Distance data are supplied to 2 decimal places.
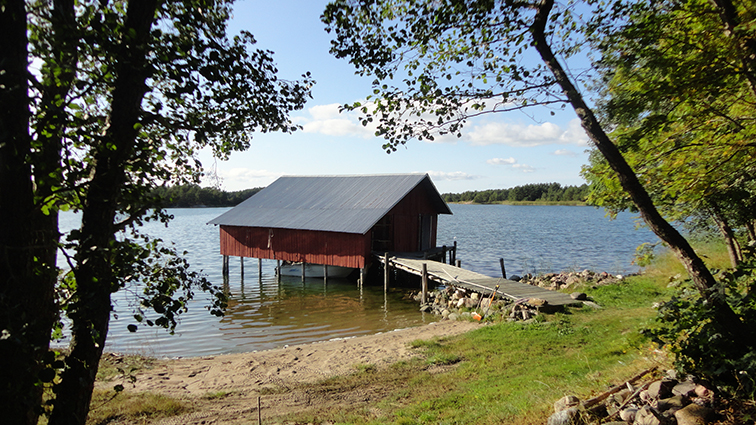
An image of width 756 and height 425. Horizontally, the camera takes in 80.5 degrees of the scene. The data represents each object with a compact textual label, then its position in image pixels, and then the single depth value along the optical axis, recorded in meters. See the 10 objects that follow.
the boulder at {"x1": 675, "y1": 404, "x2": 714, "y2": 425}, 4.43
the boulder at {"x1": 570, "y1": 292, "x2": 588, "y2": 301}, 14.78
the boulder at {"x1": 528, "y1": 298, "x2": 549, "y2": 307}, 13.89
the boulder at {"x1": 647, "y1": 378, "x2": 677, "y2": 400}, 5.05
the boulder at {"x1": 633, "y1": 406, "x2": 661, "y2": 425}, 4.55
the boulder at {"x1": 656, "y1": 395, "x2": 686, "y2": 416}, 4.73
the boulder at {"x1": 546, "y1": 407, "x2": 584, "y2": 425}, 5.14
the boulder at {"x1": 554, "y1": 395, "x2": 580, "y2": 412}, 5.50
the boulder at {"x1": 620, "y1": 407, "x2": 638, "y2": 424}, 4.85
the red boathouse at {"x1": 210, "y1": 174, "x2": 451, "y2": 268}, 23.81
